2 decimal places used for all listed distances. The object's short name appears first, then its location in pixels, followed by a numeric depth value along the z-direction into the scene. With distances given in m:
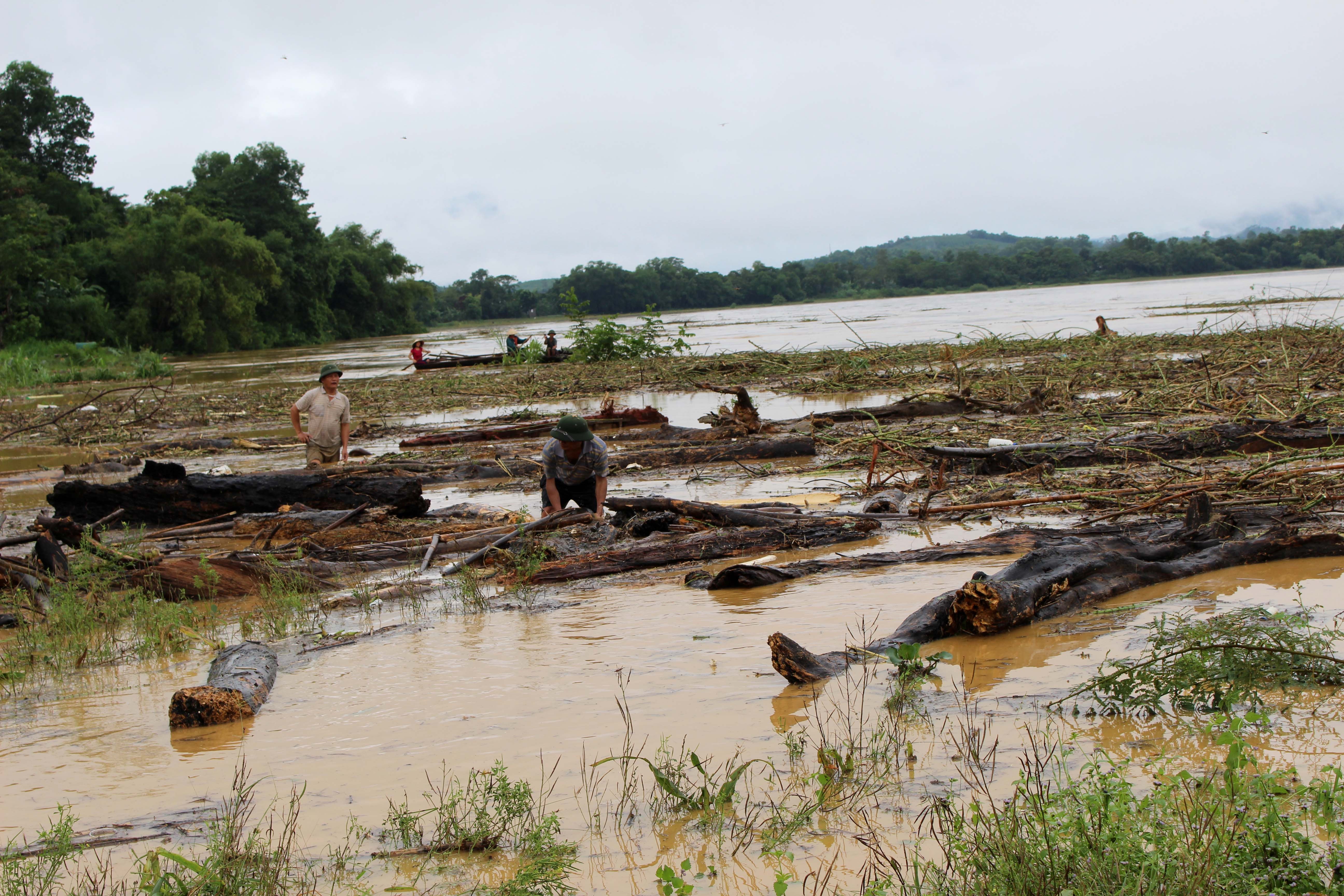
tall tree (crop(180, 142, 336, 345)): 73.31
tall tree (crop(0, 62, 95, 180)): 67.12
